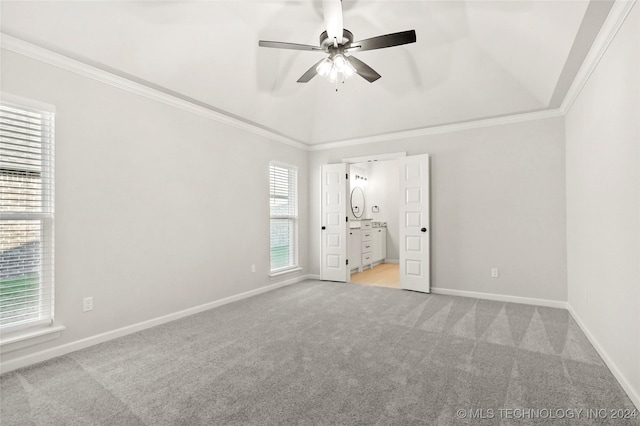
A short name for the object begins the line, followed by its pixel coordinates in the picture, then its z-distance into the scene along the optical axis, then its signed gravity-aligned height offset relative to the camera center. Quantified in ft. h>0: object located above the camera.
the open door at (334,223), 18.61 -0.52
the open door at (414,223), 15.85 -0.47
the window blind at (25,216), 8.09 +0.00
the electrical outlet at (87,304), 9.44 -2.65
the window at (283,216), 17.31 -0.09
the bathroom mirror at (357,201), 25.75 +1.07
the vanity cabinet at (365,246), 21.26 -2.31
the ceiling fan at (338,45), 7.62 +4.45
